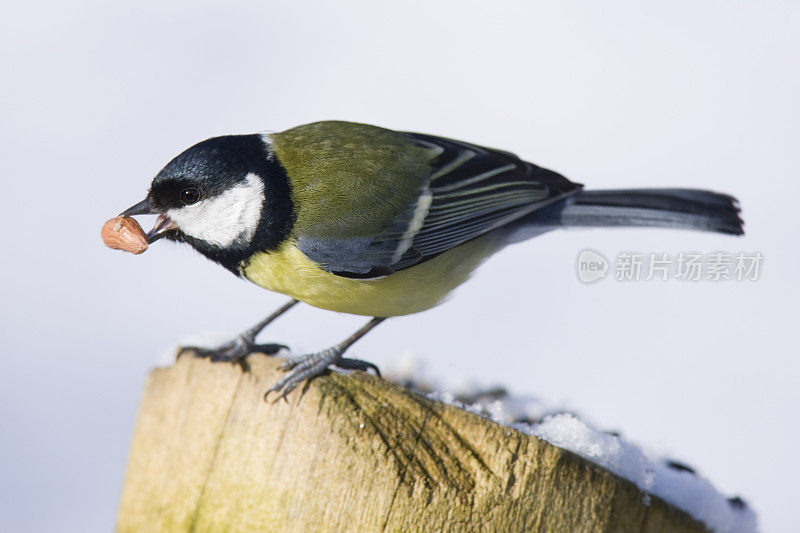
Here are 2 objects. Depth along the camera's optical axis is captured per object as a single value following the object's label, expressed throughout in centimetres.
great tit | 290
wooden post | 287
